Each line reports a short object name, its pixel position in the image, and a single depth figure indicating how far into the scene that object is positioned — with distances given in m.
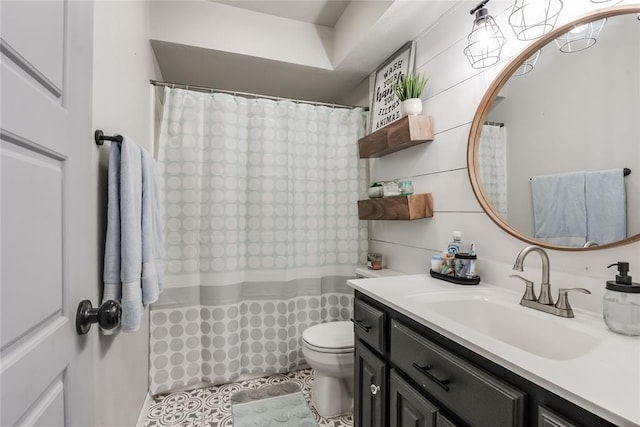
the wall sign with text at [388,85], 1.83
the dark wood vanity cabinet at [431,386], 0.61
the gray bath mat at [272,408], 1.63
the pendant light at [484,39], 1.22
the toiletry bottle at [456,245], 1.42
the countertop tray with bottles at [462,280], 1.31
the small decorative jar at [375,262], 2.06
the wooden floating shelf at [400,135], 1.60
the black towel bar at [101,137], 0.98
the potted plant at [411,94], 1.62
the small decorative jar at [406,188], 1.73
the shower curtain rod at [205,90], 1.85
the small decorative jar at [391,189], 1.80
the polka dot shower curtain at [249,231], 1.87
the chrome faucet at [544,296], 0.94
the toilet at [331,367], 1.60
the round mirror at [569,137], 0.89
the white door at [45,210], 0.43
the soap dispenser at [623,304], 0.76
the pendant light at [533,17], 1.06
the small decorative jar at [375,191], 1.93
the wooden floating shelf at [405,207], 1.62
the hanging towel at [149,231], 1.16
